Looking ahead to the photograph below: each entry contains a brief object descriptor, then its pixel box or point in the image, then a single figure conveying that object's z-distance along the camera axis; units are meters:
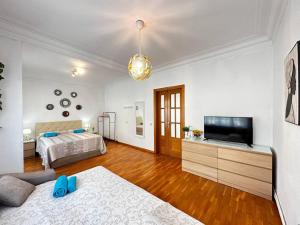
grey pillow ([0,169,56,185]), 1.64
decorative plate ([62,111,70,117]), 5.43
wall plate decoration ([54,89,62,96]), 5.20
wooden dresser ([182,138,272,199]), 2.11
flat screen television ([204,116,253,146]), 2.46
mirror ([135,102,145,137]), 4.67
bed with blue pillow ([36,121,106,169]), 3.29
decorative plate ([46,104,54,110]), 5.02
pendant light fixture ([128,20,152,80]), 1.88
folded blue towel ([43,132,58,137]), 4.14
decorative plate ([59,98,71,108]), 5.36
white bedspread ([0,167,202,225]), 1.05
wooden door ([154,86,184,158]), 3.79
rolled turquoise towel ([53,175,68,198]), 1.35
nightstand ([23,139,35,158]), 4.04
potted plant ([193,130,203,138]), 3.16
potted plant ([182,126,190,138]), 3.31
